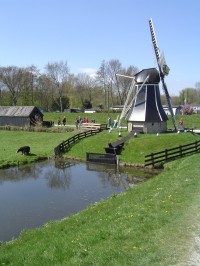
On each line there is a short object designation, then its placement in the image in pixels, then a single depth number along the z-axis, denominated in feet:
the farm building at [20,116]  152.96
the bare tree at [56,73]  234.66
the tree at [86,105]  246.79
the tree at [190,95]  332.83
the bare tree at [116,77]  232.00
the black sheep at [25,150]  90.68
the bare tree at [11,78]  226.18
